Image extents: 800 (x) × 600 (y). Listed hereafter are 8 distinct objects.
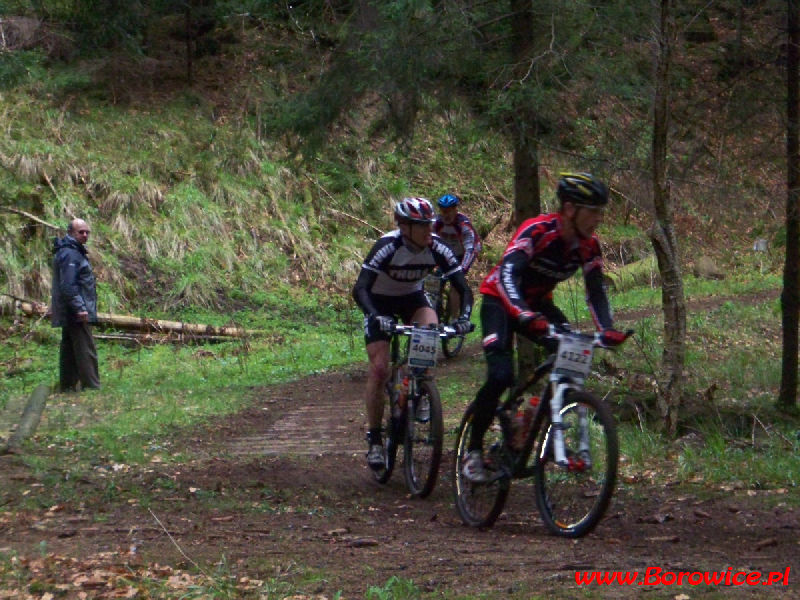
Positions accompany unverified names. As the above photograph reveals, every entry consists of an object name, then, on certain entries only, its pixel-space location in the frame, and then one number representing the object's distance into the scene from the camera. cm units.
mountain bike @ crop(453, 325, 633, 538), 1157
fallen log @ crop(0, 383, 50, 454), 1891
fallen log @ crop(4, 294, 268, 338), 3559
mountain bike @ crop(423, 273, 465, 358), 2880
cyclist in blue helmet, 2666
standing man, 2642
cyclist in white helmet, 1537
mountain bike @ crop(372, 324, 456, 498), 1495
